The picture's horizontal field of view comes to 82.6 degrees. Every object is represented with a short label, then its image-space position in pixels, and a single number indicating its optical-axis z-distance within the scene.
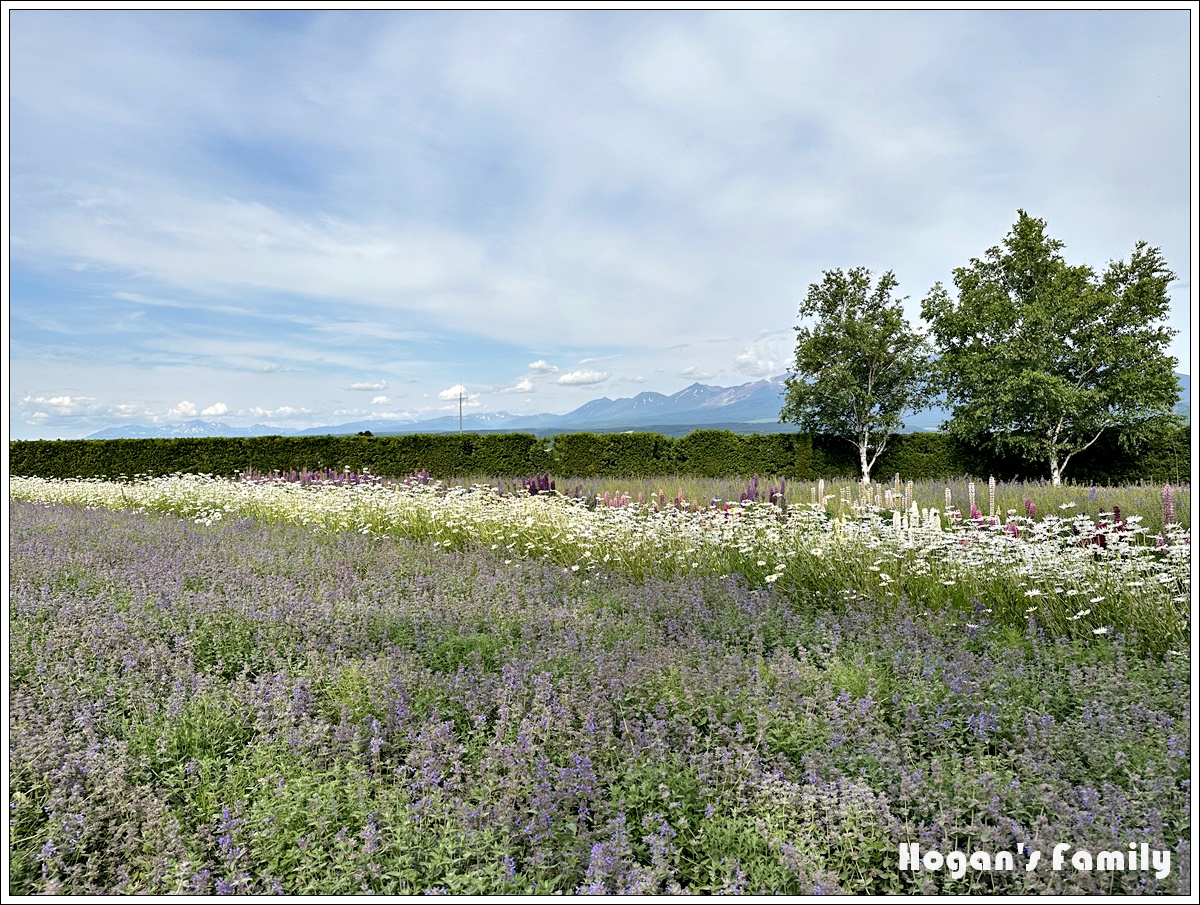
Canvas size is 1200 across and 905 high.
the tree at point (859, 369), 20.25
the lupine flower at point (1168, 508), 5.59
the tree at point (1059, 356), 17.25
